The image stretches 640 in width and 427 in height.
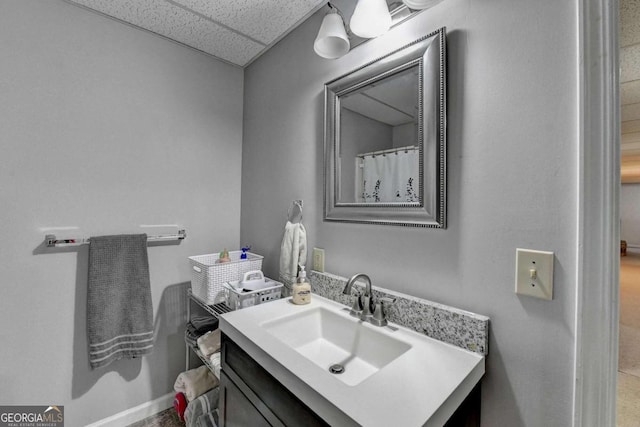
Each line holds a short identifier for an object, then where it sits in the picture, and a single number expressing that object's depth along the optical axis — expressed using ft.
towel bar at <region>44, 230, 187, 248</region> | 4.08
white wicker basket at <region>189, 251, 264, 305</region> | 4.48
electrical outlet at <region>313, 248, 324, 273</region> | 4.22
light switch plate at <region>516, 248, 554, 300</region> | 2.23
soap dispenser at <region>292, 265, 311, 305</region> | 3.76
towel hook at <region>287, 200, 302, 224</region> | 4.63
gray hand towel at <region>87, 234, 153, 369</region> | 4.33
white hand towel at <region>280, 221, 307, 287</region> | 4.30
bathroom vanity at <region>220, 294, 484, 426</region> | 1.92
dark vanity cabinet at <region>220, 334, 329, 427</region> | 2.24
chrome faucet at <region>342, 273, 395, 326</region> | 3.09
